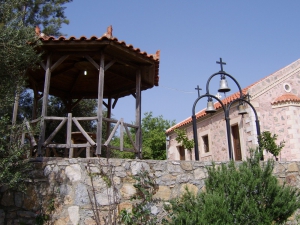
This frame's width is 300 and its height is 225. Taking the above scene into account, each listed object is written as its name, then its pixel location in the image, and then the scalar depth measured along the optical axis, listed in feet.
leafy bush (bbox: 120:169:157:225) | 17.17
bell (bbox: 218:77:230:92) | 23.24
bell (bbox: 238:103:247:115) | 24.25
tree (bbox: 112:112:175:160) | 69.36
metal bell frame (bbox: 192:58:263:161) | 21.44
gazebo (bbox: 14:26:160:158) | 19.98
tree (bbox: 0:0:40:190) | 15.10
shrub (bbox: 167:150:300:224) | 14.43
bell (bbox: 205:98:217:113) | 22.93
